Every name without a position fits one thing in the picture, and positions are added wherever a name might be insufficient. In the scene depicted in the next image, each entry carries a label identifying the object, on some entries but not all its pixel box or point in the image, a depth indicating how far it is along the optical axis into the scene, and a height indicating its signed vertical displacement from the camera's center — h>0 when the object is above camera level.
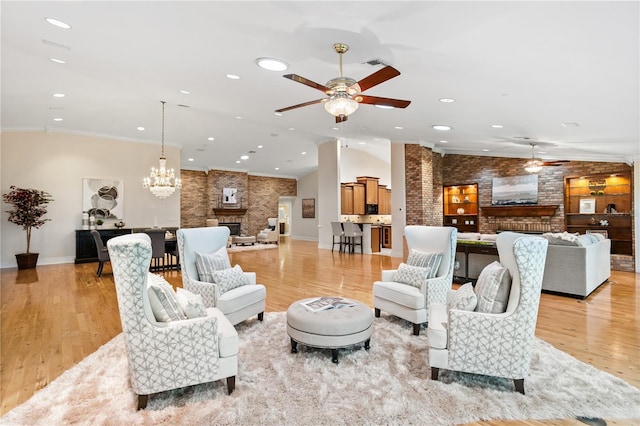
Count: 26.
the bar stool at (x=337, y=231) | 10.58 -0.67
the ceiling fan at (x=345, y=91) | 2.90 +1.13
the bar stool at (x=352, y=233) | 10.19 -0.70
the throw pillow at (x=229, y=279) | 3.61 -0.76
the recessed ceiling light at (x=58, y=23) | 3.12 +1.82
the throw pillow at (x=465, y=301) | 2.50 -0.71
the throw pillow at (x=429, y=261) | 3.71 -0.59
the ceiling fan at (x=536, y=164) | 7.45 +1.02
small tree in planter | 7.21 +0.03
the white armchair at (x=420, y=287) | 3.43 -0.86
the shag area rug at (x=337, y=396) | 2.07 -1.29
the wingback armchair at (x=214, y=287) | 3.45 -0.84
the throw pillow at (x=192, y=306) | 2.47 -0.72
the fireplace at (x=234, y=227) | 14.87 -0.72
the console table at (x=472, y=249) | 5.54 -0.68
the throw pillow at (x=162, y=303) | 2.31 -0.65
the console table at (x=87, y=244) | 8.19 -0.80
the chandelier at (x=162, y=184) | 7.70 +0.67
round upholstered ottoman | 2.77 -1.01
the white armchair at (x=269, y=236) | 13.75 -1.06
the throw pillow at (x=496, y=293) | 2.47 -0.63
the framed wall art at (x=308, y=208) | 16.12 +0.13
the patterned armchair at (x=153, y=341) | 2.11 -0.87
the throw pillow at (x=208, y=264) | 3.64 -0.60
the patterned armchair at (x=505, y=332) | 2.33 -0.89
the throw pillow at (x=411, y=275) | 3.67 -0.75
